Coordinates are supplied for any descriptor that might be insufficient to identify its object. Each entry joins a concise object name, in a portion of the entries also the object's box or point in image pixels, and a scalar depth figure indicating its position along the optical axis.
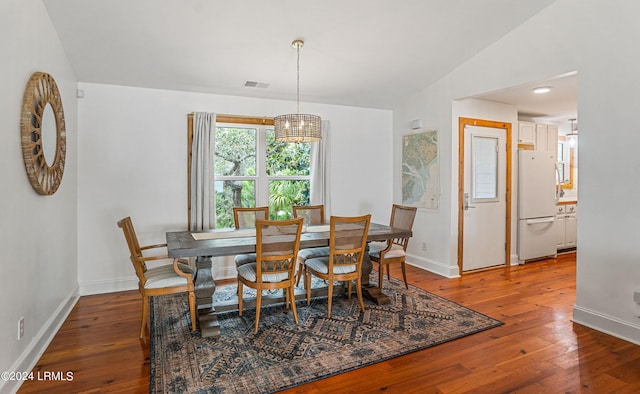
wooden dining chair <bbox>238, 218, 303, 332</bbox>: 2.89
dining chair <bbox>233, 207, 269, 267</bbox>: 4.12
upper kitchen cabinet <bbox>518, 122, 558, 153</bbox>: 5.43
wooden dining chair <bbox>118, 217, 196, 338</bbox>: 2.83
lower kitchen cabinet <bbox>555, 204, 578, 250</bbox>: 5.77
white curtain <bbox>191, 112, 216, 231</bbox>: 4.30
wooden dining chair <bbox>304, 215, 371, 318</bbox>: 3.17
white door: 4.80
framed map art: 4.90
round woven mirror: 2.31
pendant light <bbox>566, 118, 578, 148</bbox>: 6.24
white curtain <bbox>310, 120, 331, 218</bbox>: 5.04
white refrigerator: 5.23
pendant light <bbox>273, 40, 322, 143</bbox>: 3.32
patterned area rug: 2.28
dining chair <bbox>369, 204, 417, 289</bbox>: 3.86
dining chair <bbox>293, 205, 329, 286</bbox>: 4.02
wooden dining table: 2.90
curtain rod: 4.55
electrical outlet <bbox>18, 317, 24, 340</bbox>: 2.24
